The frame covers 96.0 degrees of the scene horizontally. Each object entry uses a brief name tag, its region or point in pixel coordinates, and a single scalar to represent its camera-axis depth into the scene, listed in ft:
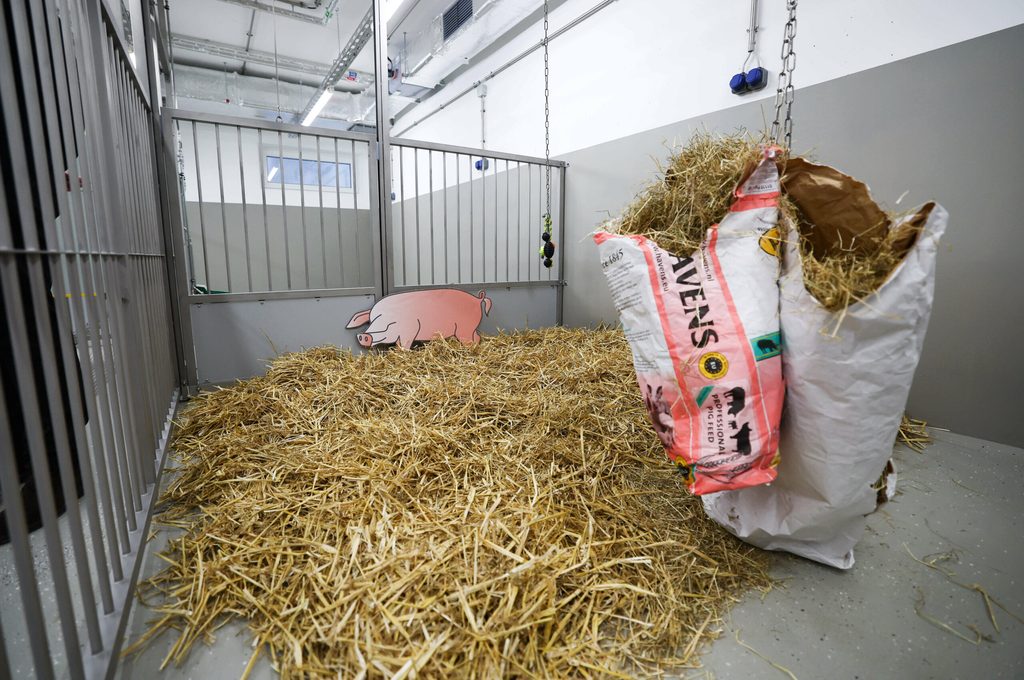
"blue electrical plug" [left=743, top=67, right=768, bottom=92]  8.64
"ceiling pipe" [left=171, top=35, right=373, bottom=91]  18.51
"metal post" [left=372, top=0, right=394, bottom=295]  9.60
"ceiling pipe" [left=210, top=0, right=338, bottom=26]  14.13
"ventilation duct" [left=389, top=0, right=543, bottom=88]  14.92
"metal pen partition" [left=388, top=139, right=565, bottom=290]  13.03
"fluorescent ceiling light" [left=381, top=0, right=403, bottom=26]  9.63
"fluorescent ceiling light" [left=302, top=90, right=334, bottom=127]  20.11
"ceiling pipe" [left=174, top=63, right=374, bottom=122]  21.59
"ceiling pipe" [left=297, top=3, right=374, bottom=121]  13.17
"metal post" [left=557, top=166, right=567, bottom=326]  13.38
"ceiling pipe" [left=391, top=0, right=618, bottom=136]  12.45
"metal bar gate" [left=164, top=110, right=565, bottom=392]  8.75
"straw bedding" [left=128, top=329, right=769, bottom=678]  3.21
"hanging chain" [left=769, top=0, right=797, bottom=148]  4.46
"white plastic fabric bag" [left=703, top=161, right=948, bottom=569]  3.05
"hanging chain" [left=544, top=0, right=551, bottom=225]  12.17
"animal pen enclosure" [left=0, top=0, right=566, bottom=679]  2.34
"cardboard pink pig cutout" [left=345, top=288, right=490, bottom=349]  10.11
